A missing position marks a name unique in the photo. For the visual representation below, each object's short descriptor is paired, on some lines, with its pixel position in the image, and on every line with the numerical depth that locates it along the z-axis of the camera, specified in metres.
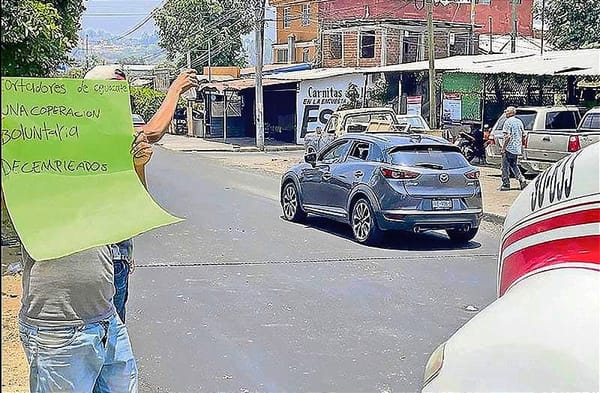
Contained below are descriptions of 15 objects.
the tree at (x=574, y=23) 36.31
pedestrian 17.52
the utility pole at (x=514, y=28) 35.69
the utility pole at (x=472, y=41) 43.28
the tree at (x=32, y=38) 7.38
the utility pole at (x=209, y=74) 49.66
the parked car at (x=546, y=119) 19.59
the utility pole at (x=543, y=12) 36.90
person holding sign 3.33
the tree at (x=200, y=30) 61.38
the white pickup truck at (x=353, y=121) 23.05
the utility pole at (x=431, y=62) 24.83
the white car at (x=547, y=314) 2.45
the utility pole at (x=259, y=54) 33.12
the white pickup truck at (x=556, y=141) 17.33
